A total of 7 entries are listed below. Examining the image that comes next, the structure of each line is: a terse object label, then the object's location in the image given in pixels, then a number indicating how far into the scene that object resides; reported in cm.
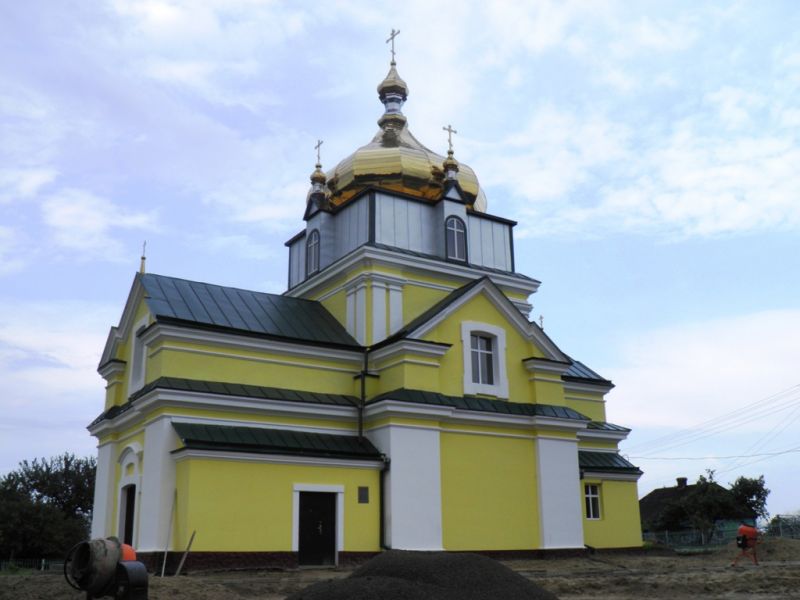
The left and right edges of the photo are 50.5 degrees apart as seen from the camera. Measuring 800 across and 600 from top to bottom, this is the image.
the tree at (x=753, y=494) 4566
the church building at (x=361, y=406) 1998
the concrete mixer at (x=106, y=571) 1164
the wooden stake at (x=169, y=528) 1821
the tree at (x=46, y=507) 3691
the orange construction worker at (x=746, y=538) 2062
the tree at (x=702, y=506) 4247
